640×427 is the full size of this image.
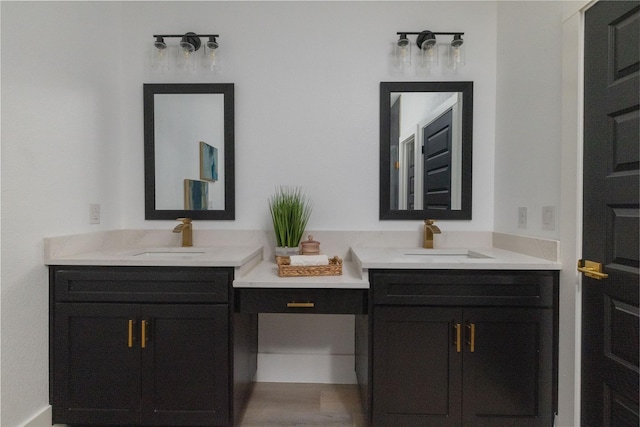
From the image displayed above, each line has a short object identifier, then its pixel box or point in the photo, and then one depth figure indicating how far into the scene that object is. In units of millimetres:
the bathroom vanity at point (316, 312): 1427
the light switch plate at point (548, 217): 1489
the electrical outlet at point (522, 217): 1703
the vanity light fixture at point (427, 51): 1885
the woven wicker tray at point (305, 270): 1510
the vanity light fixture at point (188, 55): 1919
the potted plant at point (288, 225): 1813
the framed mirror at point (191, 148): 1986
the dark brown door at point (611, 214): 1099
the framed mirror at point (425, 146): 1962
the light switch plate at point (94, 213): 1772
